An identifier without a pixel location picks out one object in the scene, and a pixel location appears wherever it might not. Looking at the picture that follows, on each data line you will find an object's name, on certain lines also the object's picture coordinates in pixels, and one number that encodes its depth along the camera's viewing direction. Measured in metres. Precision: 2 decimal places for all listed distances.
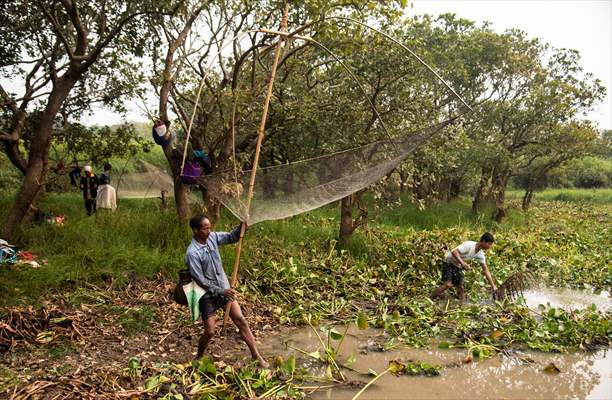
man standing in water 5.53
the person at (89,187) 8.42
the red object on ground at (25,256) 5.21
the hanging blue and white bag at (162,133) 5.66
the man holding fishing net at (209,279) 3.75
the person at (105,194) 8.27
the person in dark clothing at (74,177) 9.64
